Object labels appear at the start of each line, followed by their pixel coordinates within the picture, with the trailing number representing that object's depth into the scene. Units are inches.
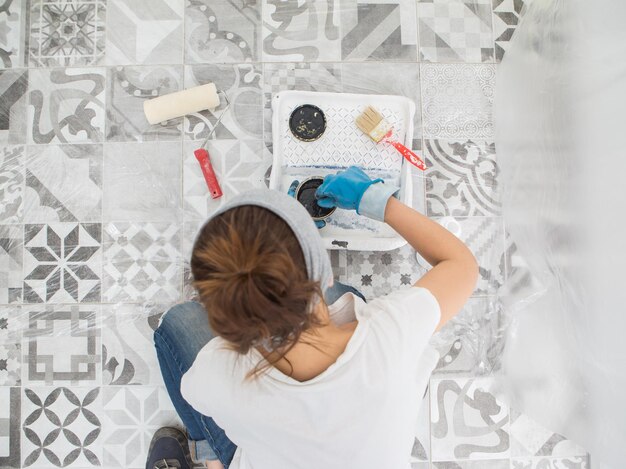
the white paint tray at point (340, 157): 36.6
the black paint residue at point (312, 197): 35.3
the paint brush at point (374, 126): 36.4
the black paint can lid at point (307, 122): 36.8
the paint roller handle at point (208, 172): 38.6
